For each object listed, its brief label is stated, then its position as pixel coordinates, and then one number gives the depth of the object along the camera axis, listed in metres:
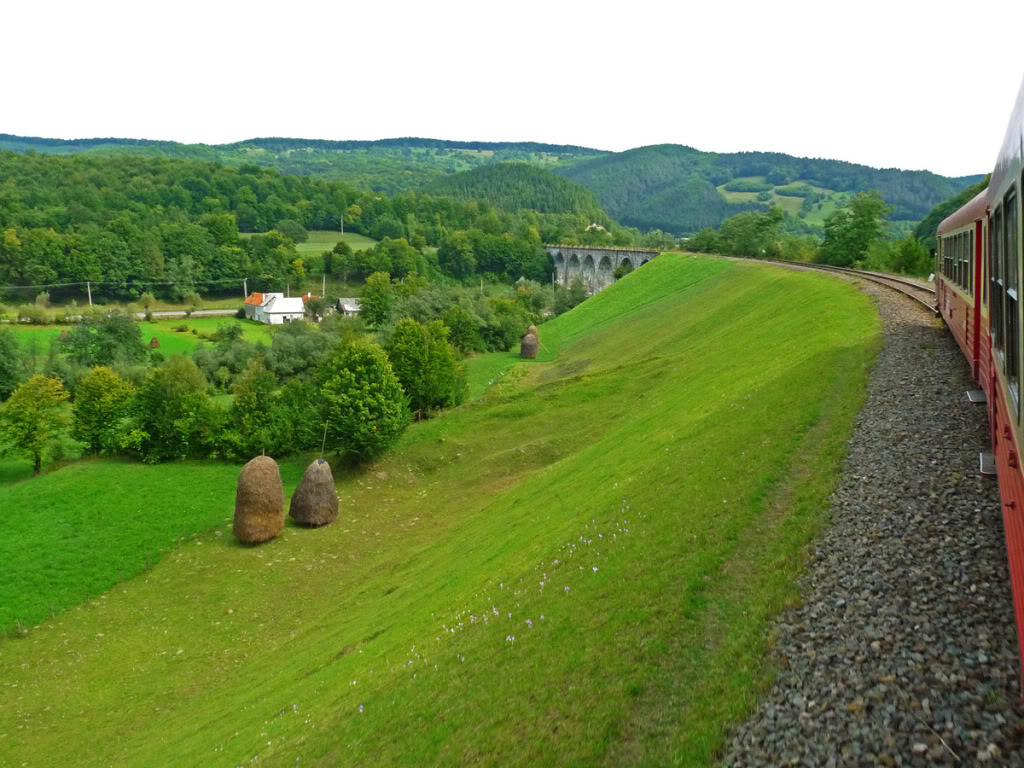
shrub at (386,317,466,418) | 53.88
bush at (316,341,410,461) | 41.84
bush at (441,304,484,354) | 82.69
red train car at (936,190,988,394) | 15.83
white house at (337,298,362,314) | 124.94
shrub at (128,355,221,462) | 46.94
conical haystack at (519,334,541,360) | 80.51
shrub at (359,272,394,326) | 98.69
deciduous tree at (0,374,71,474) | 47.88
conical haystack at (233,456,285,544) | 33.41
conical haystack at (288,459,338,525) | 35.53
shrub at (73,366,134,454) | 50.06
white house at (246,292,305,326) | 125.00
